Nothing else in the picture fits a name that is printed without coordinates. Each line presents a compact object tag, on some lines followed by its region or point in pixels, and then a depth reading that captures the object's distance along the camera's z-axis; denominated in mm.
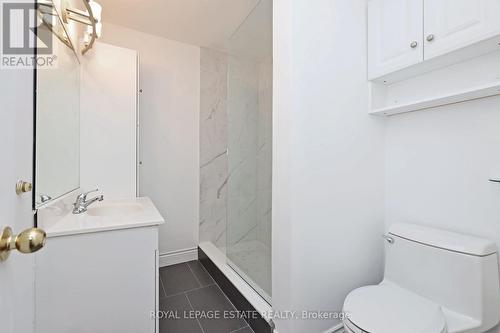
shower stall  1848
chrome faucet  1445
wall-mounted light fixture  1312
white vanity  1069
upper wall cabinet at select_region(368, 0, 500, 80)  946
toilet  964
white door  485
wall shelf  995
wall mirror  996
